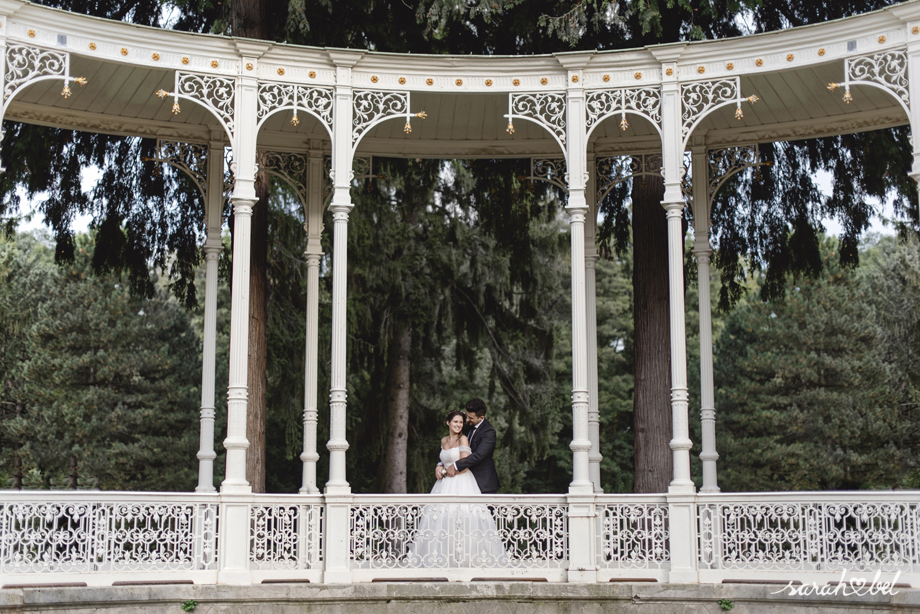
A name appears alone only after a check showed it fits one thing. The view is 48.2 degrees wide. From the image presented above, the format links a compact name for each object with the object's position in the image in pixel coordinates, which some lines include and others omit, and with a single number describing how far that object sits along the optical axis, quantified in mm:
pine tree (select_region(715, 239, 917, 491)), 25516
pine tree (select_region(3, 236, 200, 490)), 25078
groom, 9414
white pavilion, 8500
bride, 8875
